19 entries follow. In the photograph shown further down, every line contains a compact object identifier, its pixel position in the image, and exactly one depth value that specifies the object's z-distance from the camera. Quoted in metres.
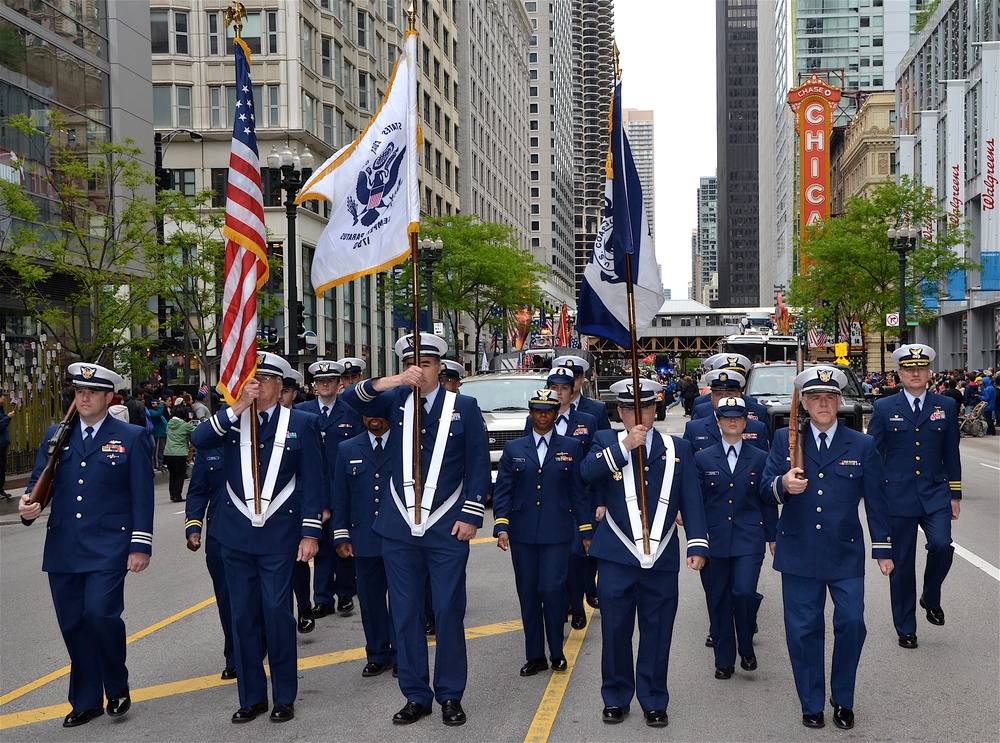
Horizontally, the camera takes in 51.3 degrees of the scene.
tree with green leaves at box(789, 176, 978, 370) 42.12
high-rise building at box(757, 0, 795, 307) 117.06
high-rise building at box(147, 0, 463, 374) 42.97
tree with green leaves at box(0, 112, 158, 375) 20.89
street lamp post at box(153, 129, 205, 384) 24.17
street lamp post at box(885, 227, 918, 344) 33.22
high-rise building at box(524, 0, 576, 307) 143.25
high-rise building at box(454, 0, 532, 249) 75.50
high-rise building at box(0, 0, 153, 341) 23.42
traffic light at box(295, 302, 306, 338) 22.30
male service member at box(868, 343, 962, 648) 7.95
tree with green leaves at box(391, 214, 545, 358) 47.50
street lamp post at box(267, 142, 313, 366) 21.45
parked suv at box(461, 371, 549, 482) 15.31
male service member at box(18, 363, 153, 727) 6.12
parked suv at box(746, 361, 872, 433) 17.86
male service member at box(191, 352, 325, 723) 6.11
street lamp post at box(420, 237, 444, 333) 31.12
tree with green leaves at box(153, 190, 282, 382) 23.84
